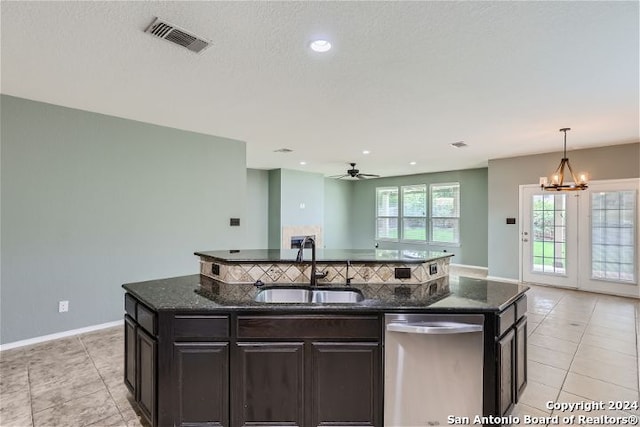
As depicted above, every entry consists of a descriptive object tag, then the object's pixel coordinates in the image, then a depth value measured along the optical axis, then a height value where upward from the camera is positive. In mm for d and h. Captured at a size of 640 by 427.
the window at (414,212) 9703 +104
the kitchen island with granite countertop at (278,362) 1924 -847
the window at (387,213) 10359 +72
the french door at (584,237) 5633 -361
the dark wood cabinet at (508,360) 1929 -896
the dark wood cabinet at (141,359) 1975 -932
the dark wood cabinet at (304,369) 1924 -883
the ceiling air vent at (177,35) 2156 +1198
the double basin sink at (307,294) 2406 -581
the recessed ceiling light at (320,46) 2357 +1207
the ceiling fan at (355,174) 7098 +880
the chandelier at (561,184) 4741 +473
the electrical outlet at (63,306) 3750 -1049
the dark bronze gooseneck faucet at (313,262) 2443 -350
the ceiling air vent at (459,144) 5538 +1202
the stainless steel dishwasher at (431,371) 1938 -897
